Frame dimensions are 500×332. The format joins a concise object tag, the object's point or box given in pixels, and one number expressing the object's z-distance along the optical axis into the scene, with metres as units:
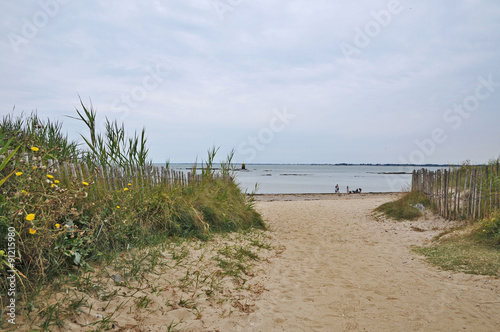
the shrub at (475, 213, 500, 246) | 6.20
